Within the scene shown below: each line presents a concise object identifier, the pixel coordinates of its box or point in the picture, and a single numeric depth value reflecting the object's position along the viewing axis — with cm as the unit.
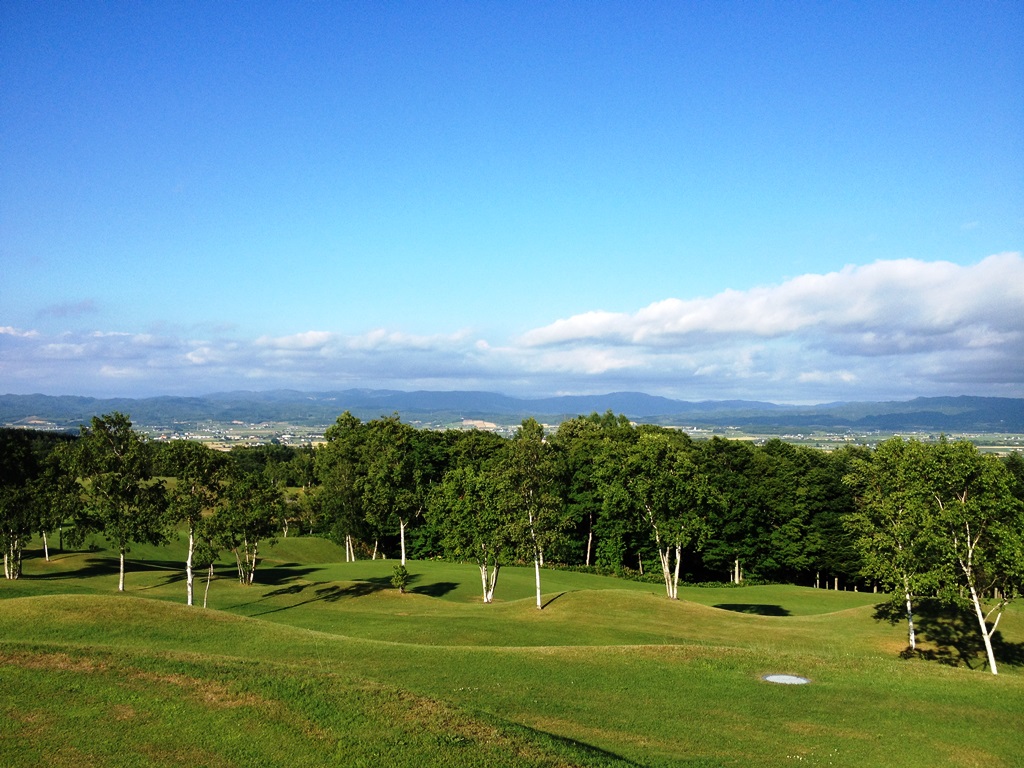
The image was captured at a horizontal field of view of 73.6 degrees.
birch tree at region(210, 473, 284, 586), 4834
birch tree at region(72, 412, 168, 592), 5069
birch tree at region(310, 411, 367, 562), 8900
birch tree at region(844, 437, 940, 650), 3825
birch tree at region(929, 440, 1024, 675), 3678
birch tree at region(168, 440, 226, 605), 4659
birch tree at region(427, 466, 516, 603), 5547
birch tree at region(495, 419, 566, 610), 5441
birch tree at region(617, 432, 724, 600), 5718
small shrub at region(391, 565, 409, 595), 5684
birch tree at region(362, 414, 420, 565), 7656
